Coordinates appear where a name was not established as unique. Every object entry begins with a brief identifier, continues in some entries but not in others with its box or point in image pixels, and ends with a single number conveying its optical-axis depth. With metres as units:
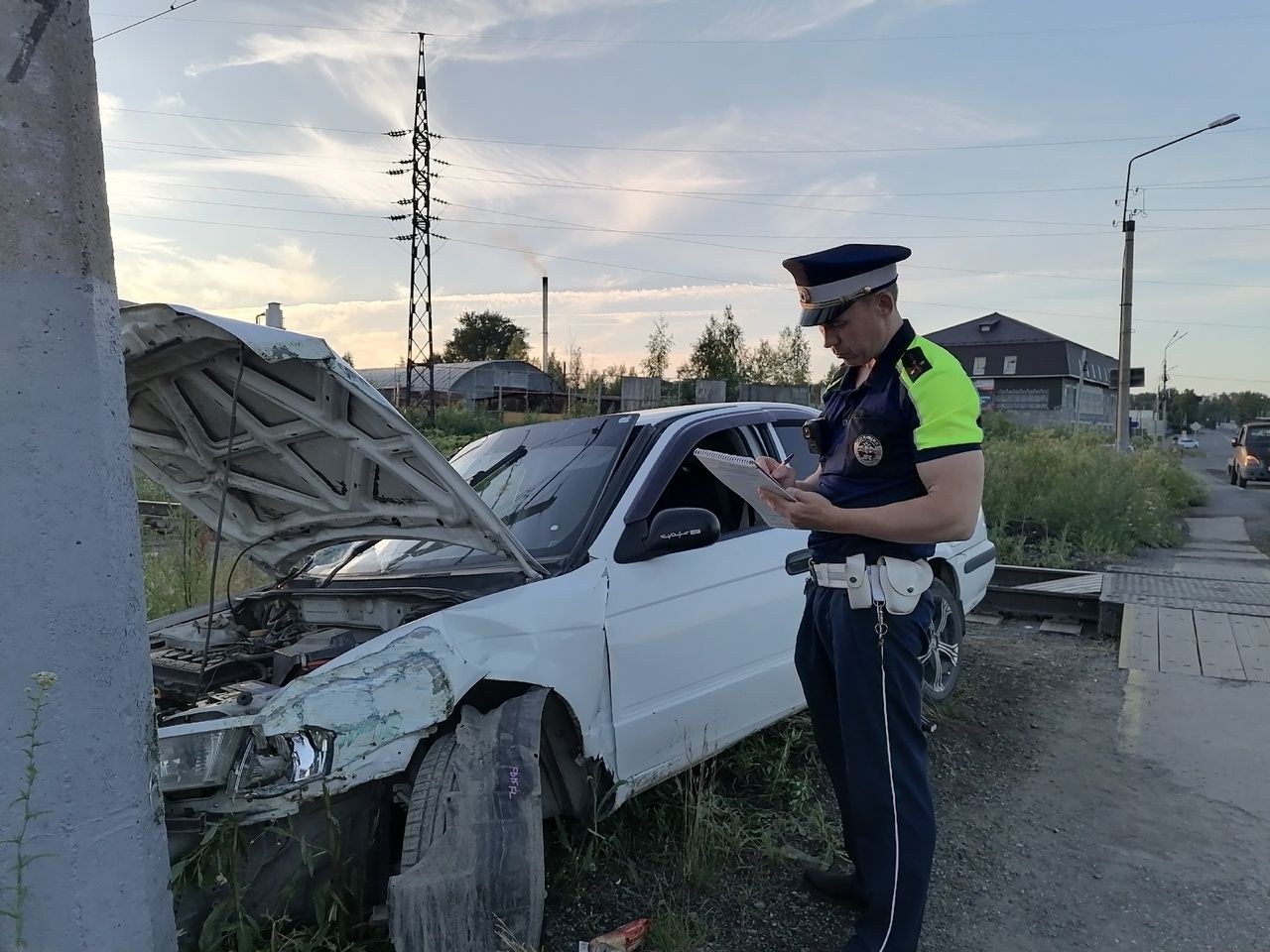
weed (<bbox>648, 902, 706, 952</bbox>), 2.52
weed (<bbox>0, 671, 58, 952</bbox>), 1.55
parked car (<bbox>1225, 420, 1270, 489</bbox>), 23.00
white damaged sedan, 2.05
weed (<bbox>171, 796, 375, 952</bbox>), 2.02
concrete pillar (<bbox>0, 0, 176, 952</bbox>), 1.51
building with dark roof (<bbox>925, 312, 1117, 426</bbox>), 52.69
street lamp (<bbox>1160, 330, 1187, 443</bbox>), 58.28
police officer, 2.24
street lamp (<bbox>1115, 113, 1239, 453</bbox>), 16.73
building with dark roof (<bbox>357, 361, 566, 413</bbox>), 40.44
